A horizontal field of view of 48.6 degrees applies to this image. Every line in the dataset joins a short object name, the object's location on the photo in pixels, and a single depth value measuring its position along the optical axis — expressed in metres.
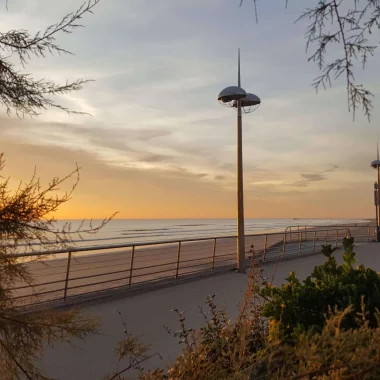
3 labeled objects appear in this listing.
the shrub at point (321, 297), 2.85
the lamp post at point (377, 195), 23.99
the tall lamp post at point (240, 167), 11.80
